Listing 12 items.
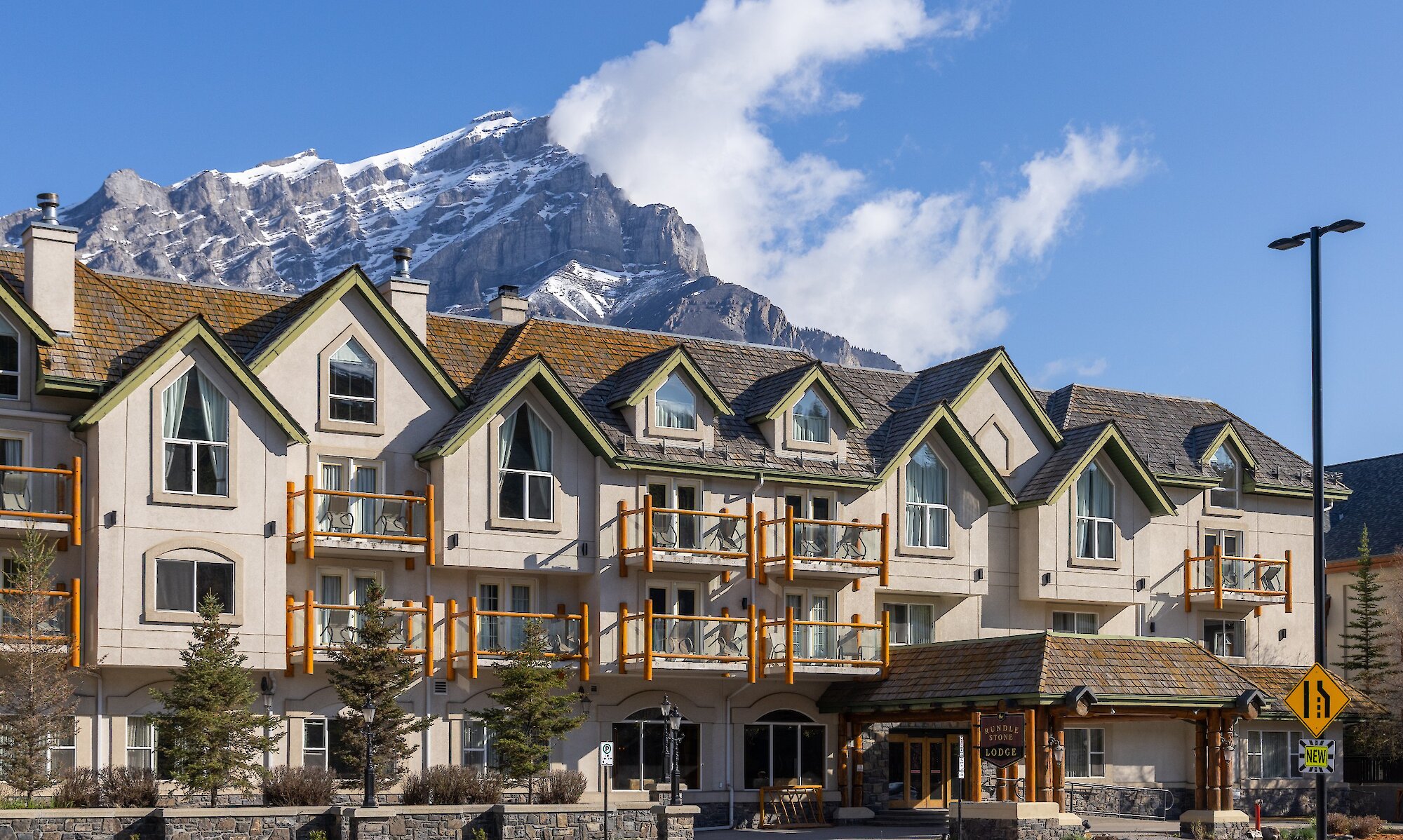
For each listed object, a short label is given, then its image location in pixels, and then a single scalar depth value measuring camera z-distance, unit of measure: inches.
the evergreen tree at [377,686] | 1460.4
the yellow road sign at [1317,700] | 1036.5
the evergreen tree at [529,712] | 1493.6
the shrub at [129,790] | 1256.8
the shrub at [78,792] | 1238.3
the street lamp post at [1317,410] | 1092.5
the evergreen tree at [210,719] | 1337.4
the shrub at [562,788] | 1418.6
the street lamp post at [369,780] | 1294.3
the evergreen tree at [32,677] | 1317.7
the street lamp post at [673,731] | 1462.8
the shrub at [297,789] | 1315.2
